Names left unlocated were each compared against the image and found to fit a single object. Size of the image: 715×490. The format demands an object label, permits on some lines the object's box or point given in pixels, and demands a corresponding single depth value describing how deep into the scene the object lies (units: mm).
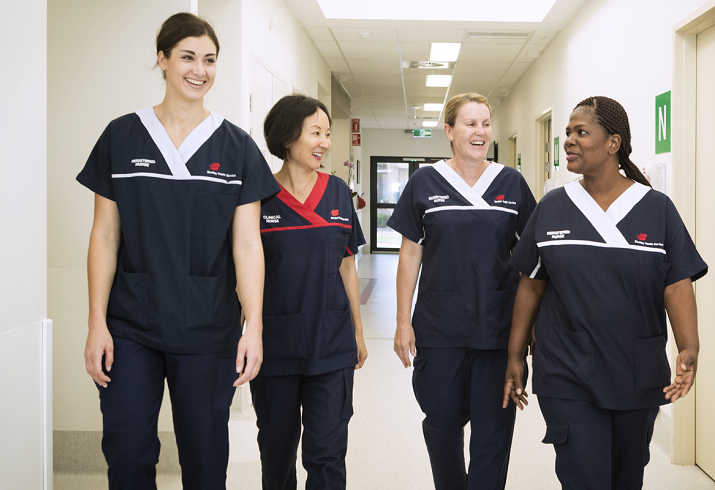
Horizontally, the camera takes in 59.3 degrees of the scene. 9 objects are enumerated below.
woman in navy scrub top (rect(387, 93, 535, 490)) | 2031
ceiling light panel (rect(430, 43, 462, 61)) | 6895
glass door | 15414
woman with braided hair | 1612
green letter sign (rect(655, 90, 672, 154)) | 3246
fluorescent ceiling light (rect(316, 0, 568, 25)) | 5801
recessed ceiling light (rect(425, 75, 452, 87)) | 8788
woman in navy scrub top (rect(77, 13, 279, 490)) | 1538
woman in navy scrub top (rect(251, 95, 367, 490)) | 1888
